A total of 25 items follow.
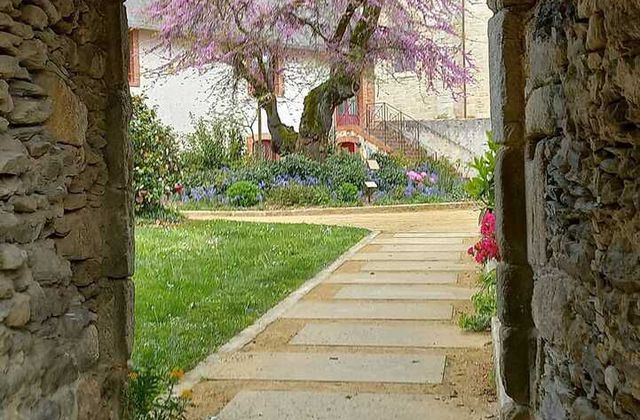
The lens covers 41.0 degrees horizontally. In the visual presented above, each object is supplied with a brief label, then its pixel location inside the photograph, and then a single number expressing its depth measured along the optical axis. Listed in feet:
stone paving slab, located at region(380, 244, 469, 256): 29.50
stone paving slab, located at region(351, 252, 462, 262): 27.27
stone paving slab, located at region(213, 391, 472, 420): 11.72
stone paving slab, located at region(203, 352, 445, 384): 13.61
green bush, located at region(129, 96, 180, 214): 37.37
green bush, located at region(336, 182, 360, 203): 50.57
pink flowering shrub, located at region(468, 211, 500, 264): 15.85
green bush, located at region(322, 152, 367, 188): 52.06
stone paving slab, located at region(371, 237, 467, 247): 31.89
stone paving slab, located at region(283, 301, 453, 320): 18.30
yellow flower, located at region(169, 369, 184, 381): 11.94
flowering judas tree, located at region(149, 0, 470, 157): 46.24
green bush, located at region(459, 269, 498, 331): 16.66
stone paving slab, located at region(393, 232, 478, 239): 34.17
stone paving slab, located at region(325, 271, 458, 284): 22.81
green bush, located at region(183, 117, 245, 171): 56.39
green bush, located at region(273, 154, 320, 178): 51.74
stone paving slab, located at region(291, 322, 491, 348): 15.79
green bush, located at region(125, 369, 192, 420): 10.60
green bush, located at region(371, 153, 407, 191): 54.13
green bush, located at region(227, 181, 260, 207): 48.65
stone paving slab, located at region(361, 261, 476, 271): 24.99
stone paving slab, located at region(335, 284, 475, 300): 20.43
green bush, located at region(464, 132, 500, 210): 18.13
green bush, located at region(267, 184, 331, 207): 49.06
